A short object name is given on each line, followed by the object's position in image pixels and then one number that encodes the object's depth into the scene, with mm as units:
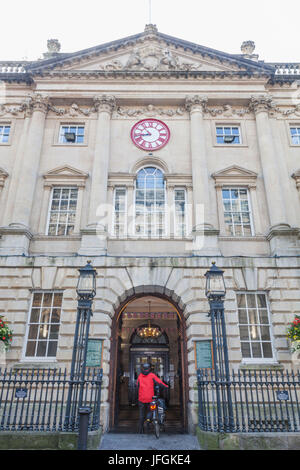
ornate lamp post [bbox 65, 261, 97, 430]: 7818
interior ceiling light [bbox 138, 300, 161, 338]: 18203
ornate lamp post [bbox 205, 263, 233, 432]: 7821
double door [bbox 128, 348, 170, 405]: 18797
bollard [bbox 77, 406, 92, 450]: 6336
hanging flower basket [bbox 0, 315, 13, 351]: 10586
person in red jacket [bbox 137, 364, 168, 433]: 9976
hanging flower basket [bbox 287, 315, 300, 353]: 10602
